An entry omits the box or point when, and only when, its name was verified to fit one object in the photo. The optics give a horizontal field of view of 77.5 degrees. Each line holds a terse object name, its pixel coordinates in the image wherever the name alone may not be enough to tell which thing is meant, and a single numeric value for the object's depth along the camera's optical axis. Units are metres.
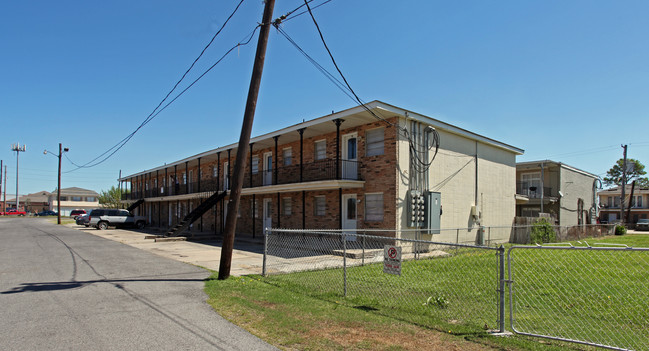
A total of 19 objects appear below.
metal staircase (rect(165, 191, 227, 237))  23.09
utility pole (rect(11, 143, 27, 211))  74.94
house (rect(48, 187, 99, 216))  95.88
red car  74.64
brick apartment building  16.45
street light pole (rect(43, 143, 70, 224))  41.16
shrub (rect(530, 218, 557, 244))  20.42
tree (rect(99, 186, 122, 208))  63.84
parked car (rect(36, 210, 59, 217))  78.17
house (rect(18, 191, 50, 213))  103.64
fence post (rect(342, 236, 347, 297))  7.72
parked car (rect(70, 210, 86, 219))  58.59
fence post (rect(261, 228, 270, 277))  9.62
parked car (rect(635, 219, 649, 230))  40.44
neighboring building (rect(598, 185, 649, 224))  54.50
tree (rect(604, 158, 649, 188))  64.88
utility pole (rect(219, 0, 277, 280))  9.33
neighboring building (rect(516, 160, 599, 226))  28.20
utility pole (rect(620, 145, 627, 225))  35.96
